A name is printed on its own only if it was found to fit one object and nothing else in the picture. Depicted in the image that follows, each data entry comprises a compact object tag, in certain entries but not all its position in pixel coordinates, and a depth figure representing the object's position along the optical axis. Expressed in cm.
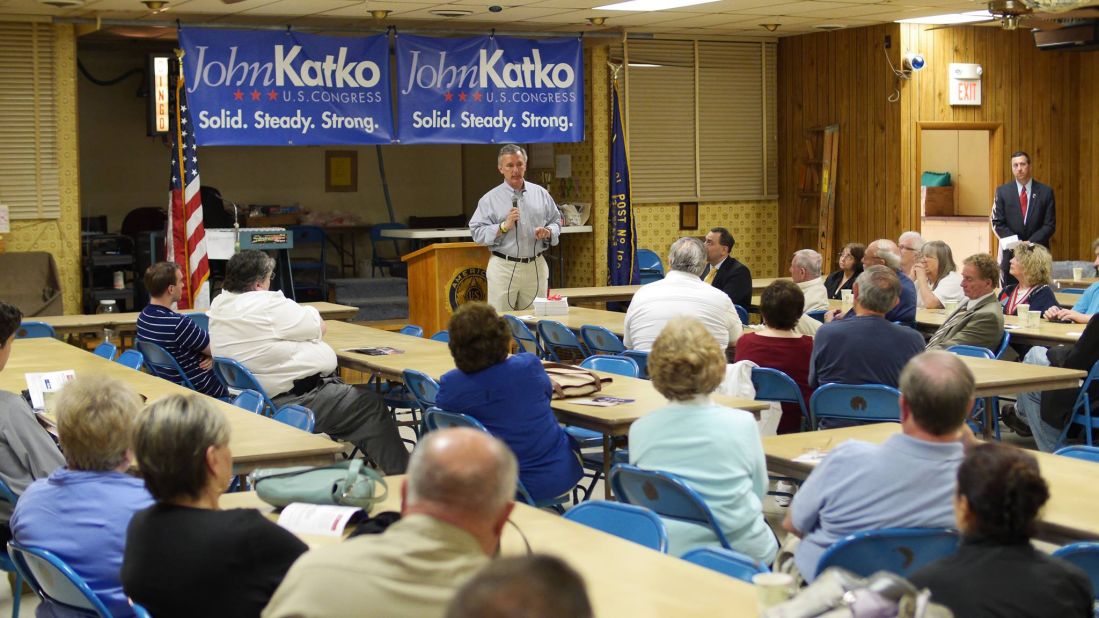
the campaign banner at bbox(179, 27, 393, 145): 1085
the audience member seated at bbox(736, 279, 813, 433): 586
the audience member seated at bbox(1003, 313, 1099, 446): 627
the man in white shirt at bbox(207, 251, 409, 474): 630
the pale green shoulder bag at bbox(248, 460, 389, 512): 337
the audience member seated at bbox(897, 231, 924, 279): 908
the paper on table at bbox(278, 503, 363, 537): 324
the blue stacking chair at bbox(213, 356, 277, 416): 605
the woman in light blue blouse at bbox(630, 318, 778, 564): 374
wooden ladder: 1351
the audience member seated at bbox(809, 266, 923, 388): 549
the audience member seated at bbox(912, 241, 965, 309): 860
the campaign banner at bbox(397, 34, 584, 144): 1171
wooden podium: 1084
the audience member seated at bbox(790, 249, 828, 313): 852
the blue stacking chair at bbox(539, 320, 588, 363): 780
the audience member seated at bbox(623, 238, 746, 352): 670
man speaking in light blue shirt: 1008
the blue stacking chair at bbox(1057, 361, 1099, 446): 618
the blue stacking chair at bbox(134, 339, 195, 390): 671
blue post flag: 1270
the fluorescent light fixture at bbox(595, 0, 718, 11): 1115
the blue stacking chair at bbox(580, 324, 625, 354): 738
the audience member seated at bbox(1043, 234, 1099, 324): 749
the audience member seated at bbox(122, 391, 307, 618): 266
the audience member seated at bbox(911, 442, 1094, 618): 244
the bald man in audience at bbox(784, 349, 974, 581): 321
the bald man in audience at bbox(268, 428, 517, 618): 207
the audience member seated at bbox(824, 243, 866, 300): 893
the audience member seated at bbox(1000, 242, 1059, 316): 779
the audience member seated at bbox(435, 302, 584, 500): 471
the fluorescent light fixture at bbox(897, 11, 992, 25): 1249
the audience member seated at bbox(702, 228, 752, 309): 896
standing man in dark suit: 1216
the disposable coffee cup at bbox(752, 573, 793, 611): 224
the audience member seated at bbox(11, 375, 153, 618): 318
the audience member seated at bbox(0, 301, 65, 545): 422
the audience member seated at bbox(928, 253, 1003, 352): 689
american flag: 1071
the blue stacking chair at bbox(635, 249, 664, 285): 1316
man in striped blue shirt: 669
